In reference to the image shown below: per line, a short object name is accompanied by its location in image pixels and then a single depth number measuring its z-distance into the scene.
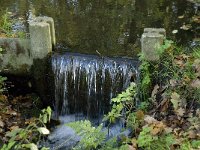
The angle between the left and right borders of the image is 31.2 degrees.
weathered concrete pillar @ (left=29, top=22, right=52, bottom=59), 6.50
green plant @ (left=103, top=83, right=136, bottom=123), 4.79
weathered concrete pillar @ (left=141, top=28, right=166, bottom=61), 5.95
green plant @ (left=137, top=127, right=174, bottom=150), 4.36
